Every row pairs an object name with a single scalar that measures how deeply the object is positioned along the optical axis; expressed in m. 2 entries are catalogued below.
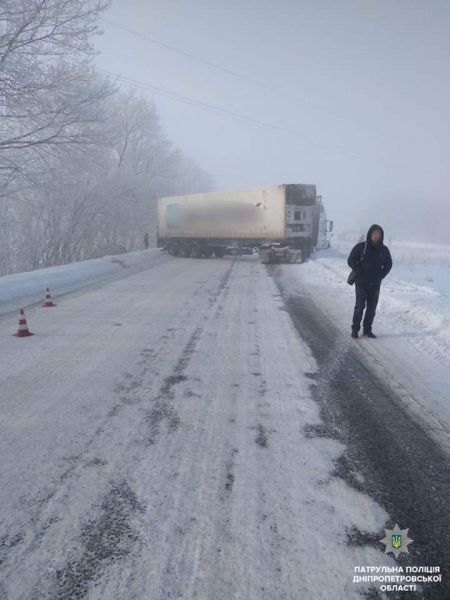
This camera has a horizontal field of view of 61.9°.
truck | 18.86
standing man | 6.23
